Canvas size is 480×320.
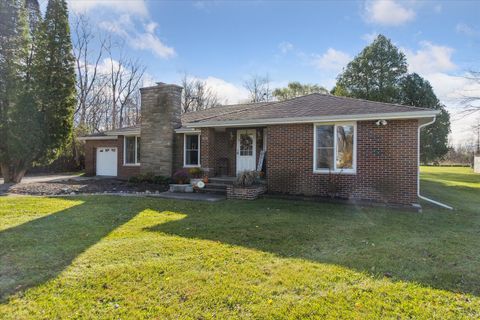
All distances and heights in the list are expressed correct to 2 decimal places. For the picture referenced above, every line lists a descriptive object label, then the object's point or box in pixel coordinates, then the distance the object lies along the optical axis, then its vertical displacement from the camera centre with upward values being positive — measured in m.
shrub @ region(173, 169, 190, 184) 13.18 -0.87
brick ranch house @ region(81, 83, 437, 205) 8.88 +0.55
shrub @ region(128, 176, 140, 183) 14.56 -1.11
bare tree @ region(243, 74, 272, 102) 40.47 +9.99
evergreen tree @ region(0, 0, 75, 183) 12.31 +3.13
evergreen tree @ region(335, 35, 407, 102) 24.56 +7.42
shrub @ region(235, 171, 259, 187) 10.56 -0.75
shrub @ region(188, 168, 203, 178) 11.93 -0.58
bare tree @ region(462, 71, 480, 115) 21.80 +4.59
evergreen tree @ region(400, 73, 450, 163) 24.41 +3.99
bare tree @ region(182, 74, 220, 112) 37.94 +8.28
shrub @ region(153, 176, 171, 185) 14.04 -1.08
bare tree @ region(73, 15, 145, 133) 31.00 +8.45
